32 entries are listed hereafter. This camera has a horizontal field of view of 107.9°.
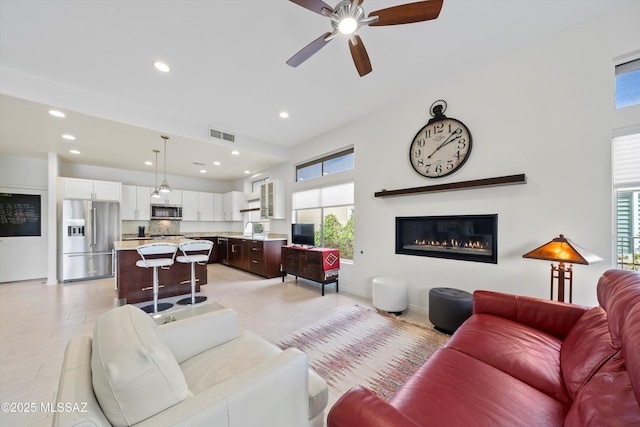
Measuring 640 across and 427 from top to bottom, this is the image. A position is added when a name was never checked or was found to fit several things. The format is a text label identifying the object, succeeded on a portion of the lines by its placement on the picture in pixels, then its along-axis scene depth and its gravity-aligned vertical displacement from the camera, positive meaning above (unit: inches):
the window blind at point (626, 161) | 80.5 +19.1
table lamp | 79.2 -14.3
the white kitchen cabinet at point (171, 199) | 267.1 +18.7
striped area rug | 75.5 -53.7
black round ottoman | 99.2 -40.8
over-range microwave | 263.6 +3.2
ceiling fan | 62.9 +56.4
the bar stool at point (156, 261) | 129.6 -26.4
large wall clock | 116.1 +36.6
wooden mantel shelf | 97.8 +14.4
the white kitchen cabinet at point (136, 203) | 246.4 +12.8
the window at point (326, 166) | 178.4 +41.4
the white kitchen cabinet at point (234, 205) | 298.1 +12.6
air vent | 171.5 +60.7
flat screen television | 188.2 -16.5
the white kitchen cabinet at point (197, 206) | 287.6 +11.3
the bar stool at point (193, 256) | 141.8 -26.2
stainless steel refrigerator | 195.0 -20.5
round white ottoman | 125.0 -43.8
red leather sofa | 33.2 -33.1
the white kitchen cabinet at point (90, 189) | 203.0 +23.0
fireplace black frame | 106.0 -15.1
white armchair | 29.5 -25.1
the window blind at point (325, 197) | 175.3 +15.2
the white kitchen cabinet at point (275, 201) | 227.6 +14.0
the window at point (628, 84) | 81.4 +46.8
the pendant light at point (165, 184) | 161.8 +24.4
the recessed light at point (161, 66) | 105.3 +68.5
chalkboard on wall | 193.5 -0.5
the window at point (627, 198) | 80.8 +6.0
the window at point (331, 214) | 175.0 +0.7
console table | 162.9 -36.2
